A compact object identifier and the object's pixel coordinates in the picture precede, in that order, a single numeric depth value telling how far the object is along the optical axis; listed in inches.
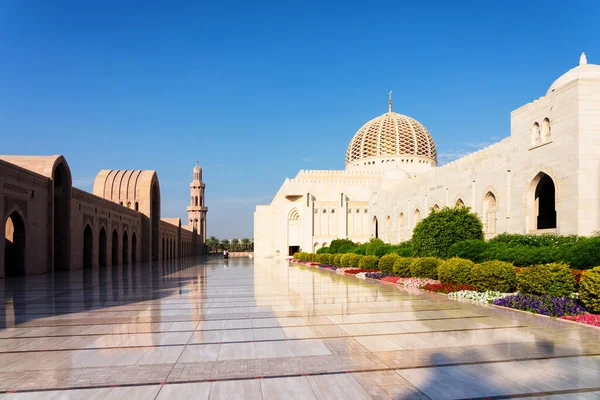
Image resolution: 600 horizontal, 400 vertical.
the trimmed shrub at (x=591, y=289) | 276.7
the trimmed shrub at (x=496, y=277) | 380.2
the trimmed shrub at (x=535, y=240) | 549.6
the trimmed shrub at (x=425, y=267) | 513.7
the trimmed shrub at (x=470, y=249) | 593.6
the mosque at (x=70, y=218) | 658.2
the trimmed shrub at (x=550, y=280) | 315.9
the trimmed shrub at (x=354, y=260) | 808.2
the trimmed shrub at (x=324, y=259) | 1020.5
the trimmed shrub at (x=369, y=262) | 719.1
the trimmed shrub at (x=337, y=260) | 922.1
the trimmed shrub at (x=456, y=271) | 430.9
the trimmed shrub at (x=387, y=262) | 636.1
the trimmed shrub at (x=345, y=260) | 866.1
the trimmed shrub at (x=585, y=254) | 430.0
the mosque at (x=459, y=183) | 576.1
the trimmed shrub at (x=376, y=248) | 870.4
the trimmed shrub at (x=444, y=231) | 698.8
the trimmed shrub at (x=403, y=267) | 564.7
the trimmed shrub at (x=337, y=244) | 1165.7
